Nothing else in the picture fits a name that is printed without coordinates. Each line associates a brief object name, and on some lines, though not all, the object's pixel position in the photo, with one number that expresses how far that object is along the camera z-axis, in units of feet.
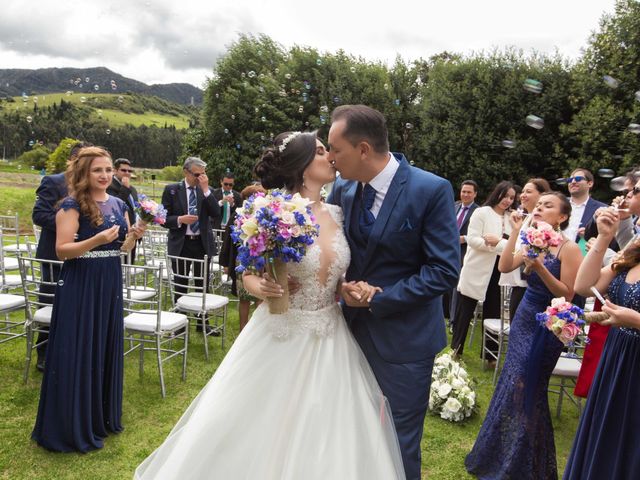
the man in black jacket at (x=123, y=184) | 27.66
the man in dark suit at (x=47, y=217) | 17.79
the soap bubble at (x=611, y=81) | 21.76
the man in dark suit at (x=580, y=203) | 20.47
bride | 7.57
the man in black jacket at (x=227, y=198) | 33.91
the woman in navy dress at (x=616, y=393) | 8.44
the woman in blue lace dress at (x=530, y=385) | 11.82
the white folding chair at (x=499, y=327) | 17.28
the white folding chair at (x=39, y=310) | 16.27
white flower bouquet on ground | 15.99
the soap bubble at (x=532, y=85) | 21.68
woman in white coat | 20.80
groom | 7.73
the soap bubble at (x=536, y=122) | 22.31
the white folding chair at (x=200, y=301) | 20.02
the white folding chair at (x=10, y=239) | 27.94
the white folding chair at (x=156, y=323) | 16.49
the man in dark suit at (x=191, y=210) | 23.61
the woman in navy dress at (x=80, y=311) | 12.73
